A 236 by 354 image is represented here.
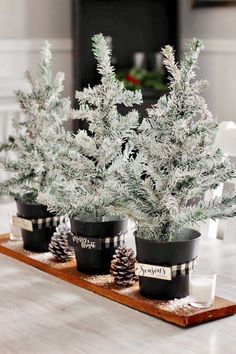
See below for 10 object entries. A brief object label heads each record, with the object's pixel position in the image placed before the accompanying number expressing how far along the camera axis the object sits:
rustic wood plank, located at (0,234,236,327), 1.58
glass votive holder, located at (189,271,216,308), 1.62
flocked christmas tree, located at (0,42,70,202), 2.07
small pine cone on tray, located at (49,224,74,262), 1.95
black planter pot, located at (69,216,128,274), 1.82
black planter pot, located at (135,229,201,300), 1.63
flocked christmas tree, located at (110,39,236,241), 1.63
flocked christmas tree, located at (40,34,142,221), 1.82
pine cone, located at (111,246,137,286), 1.77
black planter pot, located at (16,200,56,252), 2.05
